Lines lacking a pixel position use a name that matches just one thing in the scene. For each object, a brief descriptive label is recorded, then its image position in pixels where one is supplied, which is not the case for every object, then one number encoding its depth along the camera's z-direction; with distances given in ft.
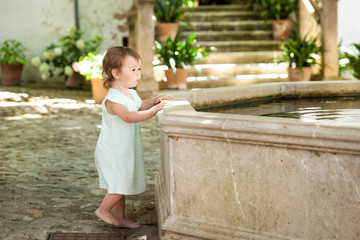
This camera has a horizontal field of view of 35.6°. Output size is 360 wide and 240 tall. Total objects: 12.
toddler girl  9.96
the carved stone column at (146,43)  27.45
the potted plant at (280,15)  32.22
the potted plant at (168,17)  30.99
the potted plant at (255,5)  34.87
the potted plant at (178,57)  27.58
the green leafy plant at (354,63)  27.81
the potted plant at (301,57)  27.96
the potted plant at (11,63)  34.27
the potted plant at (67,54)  33.45
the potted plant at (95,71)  27.61
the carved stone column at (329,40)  27.86
